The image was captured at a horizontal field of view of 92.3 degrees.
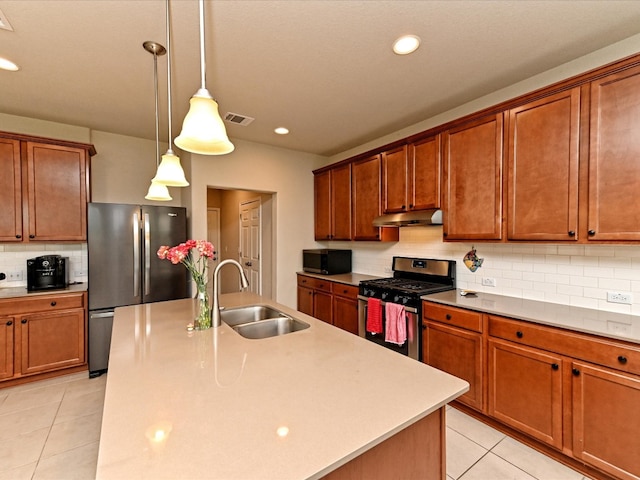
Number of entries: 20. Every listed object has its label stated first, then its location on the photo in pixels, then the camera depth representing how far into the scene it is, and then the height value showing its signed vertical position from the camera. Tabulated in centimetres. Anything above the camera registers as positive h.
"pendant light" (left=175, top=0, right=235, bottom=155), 120 +46
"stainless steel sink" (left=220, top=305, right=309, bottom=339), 209 -61
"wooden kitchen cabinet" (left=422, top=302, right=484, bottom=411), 231 -87
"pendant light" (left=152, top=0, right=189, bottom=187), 189 +40
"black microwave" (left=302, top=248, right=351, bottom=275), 416 -35
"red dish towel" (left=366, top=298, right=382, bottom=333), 304 -80
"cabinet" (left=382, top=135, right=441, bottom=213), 294 +61
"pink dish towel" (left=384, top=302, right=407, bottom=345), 280 -82
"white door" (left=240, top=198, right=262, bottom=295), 491 -10
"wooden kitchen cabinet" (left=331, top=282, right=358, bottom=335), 349 -83
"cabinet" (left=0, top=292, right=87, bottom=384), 286 -95
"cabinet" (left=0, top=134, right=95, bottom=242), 296 +48
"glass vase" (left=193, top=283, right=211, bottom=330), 183 -45
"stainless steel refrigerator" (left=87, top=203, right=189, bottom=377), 316 -28
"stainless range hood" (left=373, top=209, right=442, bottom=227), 288 +17
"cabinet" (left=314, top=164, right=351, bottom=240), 405 +46
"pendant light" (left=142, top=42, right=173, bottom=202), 204 +119
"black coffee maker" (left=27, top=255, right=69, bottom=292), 312 -36
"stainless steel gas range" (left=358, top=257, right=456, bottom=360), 276 -63
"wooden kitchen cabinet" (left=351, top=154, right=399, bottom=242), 359 +44
